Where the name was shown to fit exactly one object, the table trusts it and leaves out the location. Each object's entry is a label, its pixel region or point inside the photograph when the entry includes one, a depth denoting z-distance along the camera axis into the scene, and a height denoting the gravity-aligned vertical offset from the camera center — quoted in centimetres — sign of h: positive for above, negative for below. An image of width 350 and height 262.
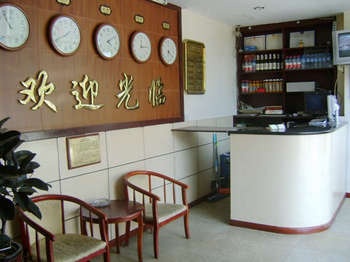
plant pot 200 -84
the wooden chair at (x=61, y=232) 245 -100
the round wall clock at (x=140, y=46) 373 +51
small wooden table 297 -94
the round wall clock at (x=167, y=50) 415 +51
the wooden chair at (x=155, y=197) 326 -104
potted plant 196 -44
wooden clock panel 274 +25
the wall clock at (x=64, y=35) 293 +52
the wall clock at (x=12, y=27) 257 +52
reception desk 369 -88
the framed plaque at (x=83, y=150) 313 -44
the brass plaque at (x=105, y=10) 339 +80
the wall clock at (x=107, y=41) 333 +52
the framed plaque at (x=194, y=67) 461 +35
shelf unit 546 +45
